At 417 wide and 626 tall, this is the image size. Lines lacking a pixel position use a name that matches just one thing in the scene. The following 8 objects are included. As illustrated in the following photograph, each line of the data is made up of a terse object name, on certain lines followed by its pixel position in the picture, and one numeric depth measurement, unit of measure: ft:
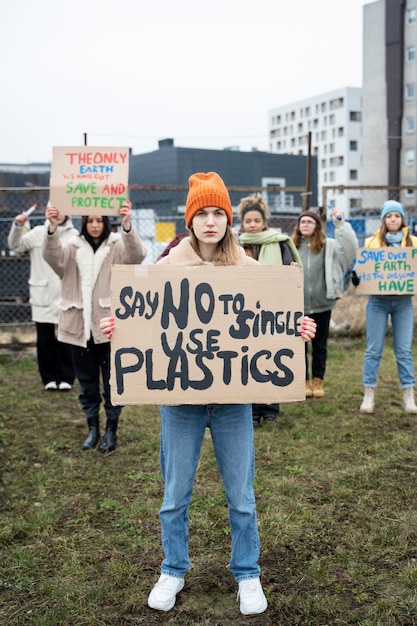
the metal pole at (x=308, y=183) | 28.32
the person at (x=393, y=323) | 19.67
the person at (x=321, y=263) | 20.85
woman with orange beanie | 9.31
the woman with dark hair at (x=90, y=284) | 16.16
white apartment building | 309.22
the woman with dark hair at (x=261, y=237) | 17.54
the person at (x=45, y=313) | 24.32
